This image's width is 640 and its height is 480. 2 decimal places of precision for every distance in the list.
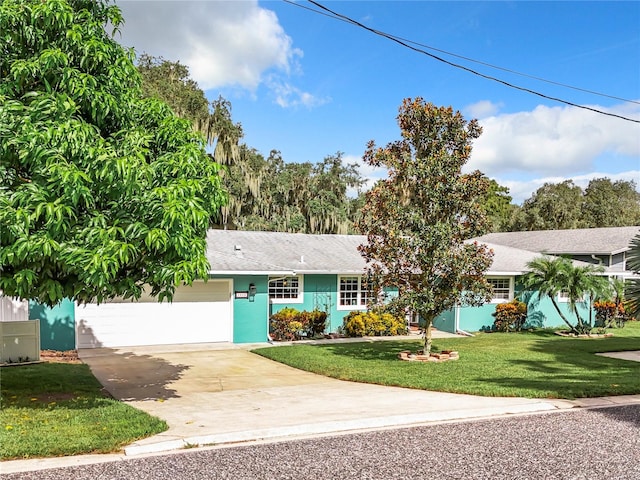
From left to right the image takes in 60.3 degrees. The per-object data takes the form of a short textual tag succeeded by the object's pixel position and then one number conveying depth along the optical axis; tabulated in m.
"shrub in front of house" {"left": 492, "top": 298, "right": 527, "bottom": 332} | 21.55
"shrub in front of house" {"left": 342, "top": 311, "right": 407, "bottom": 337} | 19.22
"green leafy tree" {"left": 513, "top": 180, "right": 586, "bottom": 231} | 51.47
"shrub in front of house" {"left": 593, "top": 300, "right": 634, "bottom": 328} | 22.50
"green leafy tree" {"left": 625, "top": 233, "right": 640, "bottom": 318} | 10.83
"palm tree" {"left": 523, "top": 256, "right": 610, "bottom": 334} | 19.50
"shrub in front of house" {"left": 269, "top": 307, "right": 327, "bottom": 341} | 17.97
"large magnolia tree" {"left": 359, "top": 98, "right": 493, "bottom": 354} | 13.38
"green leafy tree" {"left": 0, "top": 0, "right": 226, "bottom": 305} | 6.95
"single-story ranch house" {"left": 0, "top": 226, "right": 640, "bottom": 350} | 16.08
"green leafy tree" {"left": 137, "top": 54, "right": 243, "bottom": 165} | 32.03
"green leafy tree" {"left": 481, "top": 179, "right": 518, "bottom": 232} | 55.41
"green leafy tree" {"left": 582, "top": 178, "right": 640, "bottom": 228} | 55.91
